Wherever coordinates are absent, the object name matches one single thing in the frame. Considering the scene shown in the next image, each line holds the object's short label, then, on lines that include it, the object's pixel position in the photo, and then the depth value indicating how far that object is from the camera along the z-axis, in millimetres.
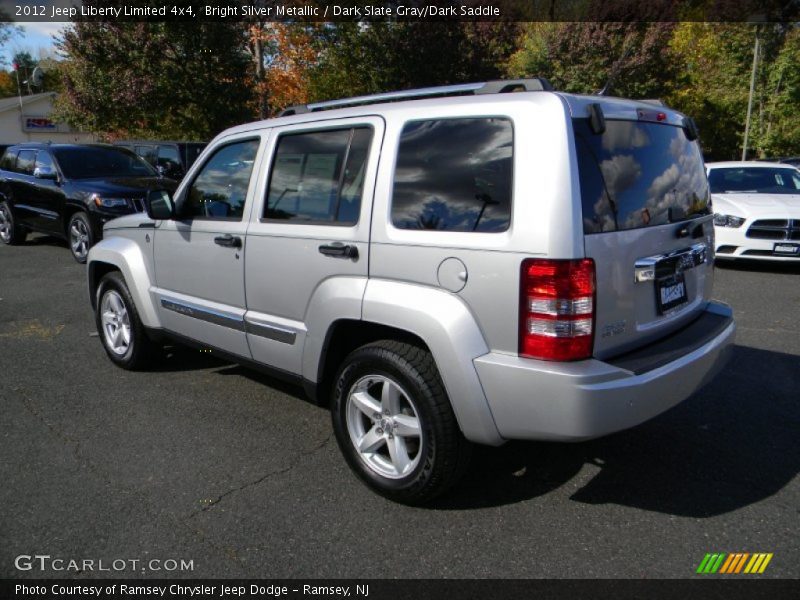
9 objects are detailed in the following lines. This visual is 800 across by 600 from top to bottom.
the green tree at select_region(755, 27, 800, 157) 26438
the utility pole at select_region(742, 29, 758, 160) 25419
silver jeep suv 2627
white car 8656
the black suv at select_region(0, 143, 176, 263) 9867
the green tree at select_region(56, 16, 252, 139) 17781
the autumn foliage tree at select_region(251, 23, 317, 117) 20703
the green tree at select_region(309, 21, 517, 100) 19438
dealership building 45156
